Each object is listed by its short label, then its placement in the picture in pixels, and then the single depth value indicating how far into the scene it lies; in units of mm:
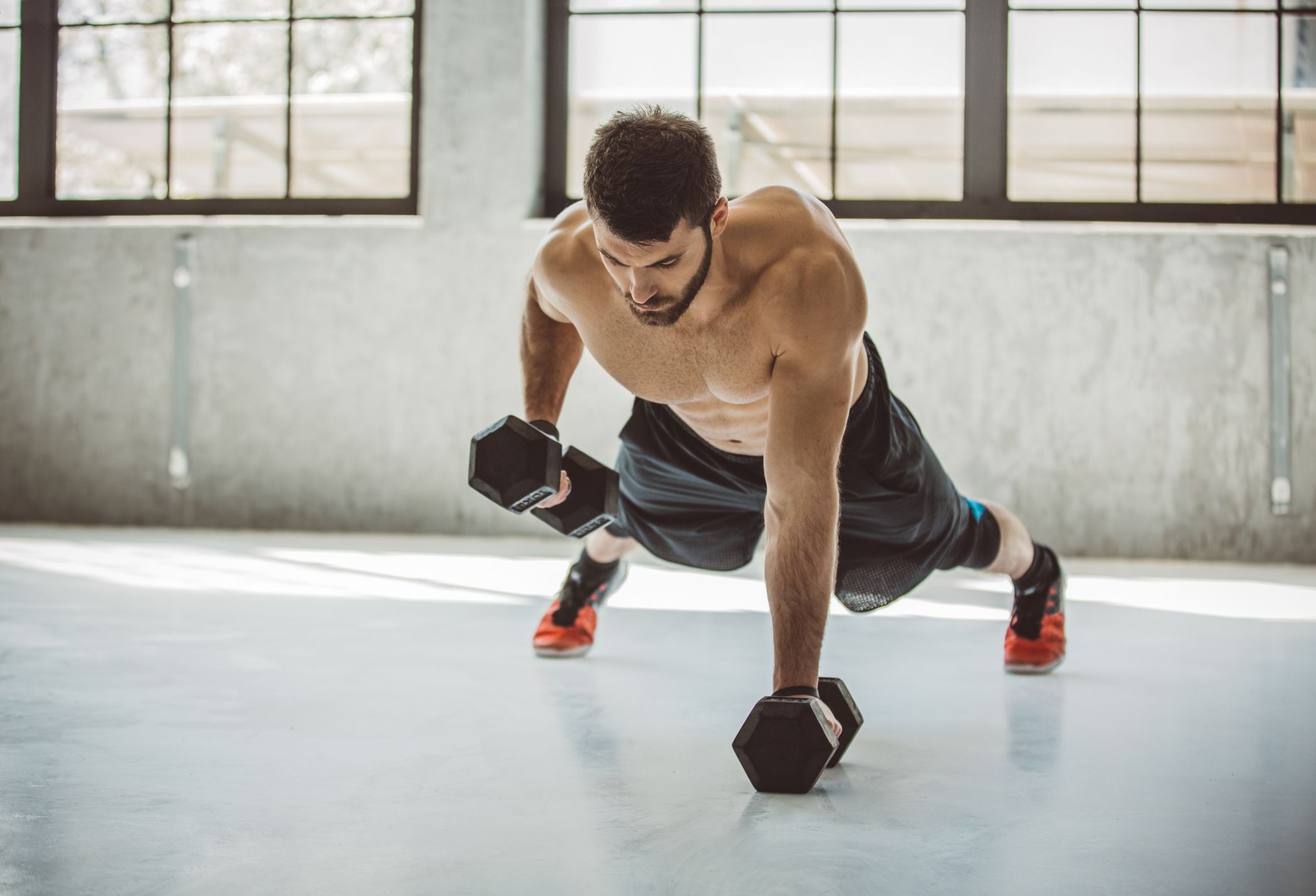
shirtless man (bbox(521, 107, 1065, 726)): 1354
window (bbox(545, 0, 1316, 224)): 4051
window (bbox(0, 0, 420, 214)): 4426
